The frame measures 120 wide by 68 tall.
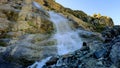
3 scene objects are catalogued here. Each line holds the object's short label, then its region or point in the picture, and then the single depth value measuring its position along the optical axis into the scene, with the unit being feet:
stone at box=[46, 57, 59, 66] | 34.43
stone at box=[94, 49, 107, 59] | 27.69
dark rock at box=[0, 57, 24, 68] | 42.46
